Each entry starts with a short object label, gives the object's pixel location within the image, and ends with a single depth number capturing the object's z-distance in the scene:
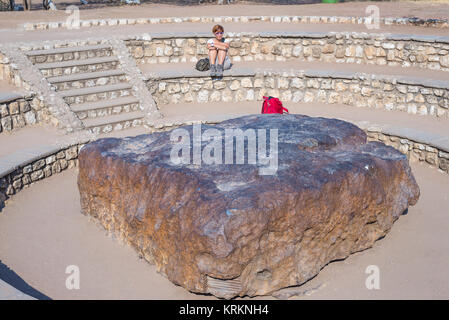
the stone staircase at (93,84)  9.41
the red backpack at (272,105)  8.34
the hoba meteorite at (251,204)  4.61
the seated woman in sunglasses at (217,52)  10.55
